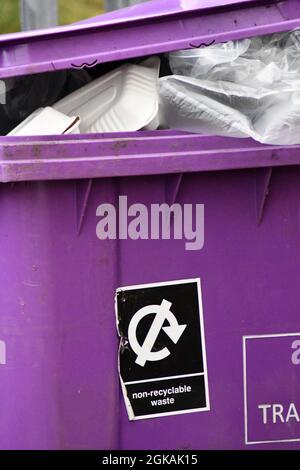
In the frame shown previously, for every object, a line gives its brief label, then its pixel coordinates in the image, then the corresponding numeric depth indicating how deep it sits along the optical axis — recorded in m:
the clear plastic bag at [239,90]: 4.27
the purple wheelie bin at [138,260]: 4.23
